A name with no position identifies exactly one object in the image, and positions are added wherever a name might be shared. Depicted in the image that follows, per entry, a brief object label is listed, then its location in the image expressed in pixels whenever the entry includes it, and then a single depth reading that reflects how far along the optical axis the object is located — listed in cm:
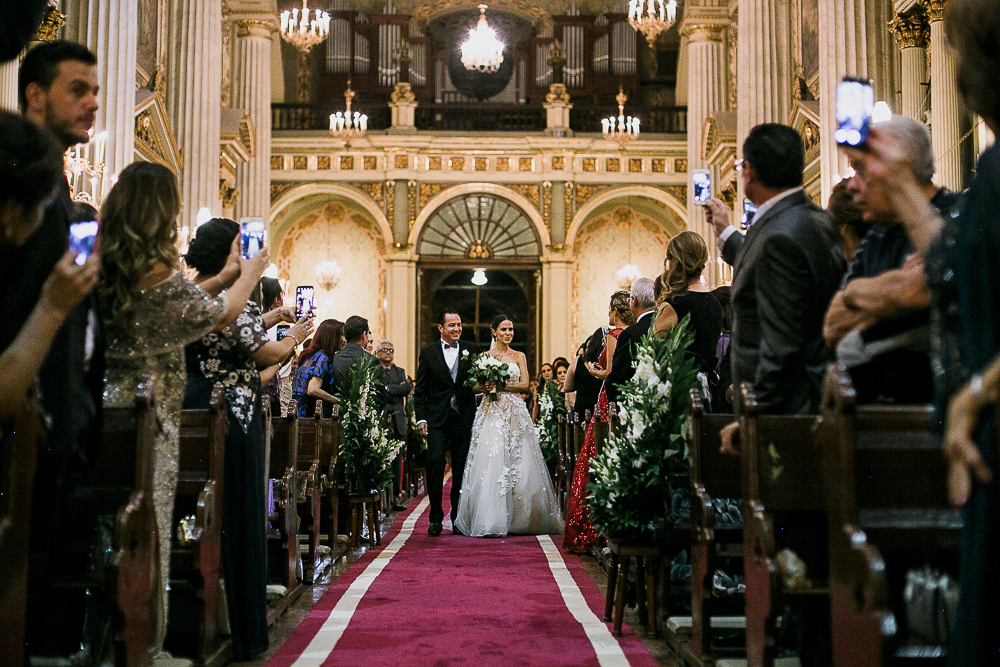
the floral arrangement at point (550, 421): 1023
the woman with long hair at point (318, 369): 816
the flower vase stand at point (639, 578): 438
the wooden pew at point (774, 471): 293
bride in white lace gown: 834
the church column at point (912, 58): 889
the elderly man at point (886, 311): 241
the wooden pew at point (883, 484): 235
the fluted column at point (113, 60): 862
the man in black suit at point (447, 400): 858
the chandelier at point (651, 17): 1434
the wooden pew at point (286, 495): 515
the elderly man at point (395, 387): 1028
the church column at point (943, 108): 830
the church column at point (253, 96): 1600
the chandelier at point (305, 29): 1436
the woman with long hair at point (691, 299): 483
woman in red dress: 657
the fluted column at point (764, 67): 1308
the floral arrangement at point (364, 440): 739
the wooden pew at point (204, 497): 350
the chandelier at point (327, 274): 1877
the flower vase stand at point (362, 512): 743
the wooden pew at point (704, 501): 363
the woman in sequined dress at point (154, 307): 309
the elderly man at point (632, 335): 581
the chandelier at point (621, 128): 1727
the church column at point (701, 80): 1581
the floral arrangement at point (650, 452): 438
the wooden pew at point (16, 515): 216
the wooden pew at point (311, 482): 593
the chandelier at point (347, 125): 1739
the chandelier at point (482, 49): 1717
